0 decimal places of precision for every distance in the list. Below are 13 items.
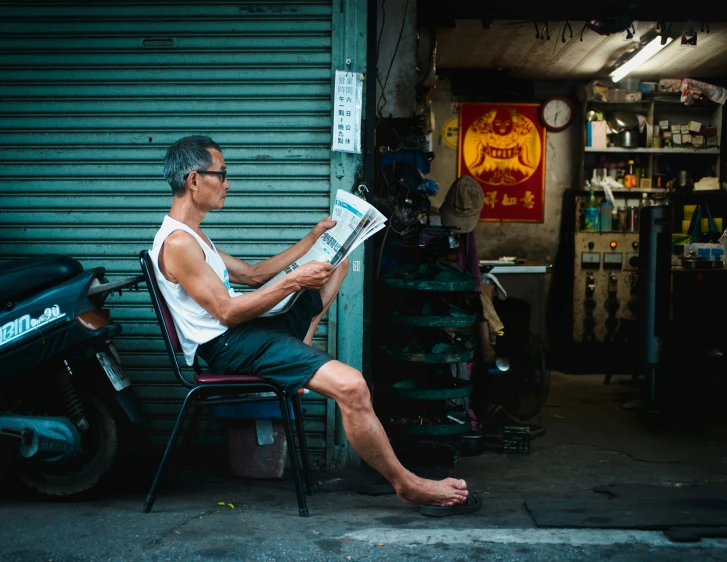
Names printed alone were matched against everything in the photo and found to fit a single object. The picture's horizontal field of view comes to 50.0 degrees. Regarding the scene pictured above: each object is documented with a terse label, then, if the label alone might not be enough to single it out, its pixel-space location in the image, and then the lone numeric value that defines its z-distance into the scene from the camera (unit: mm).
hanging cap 6004
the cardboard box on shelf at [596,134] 9688
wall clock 10062
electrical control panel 9352
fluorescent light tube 8363
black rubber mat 3350
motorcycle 3621
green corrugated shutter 4453
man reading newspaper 3318
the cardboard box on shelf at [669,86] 9773
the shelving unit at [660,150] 9773
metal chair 3424
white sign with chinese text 4336
